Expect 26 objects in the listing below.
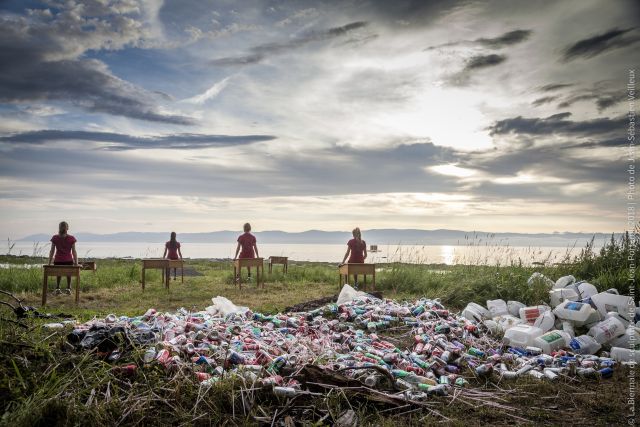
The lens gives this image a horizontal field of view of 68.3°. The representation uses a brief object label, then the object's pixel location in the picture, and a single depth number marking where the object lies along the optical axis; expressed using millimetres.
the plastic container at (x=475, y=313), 7285
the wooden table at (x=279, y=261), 15708
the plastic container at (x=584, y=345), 5875
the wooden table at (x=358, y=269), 11570
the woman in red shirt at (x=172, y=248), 14336
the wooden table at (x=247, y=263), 12672
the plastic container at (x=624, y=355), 5473
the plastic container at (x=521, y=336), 6078
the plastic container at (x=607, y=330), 6043
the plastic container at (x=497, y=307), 7504
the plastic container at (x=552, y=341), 5852
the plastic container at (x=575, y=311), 6484
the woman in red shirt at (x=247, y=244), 14000
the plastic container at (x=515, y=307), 7555
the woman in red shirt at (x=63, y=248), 11344
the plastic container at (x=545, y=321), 6547
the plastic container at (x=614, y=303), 6625
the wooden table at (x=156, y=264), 12070
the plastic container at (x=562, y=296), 7311
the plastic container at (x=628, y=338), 5907
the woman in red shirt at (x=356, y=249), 12664
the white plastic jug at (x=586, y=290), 7309
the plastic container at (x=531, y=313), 6902
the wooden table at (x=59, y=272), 9672
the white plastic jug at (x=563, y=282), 7945
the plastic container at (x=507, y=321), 6805
